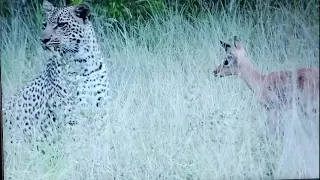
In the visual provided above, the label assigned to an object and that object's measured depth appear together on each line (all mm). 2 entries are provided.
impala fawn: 4027
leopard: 4176
